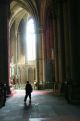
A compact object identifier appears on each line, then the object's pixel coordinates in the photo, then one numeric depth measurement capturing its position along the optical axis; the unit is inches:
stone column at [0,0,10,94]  505.3
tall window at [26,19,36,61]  1030.0
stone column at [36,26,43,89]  846.1
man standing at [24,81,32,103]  387.2
